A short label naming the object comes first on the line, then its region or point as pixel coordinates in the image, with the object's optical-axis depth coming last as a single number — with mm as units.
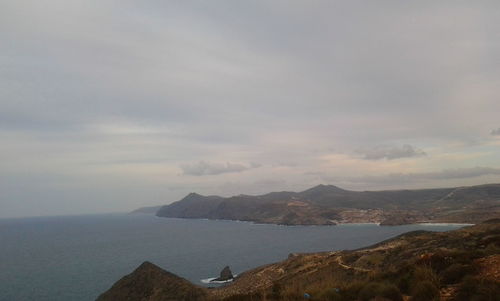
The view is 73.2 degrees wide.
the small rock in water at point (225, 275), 84812
